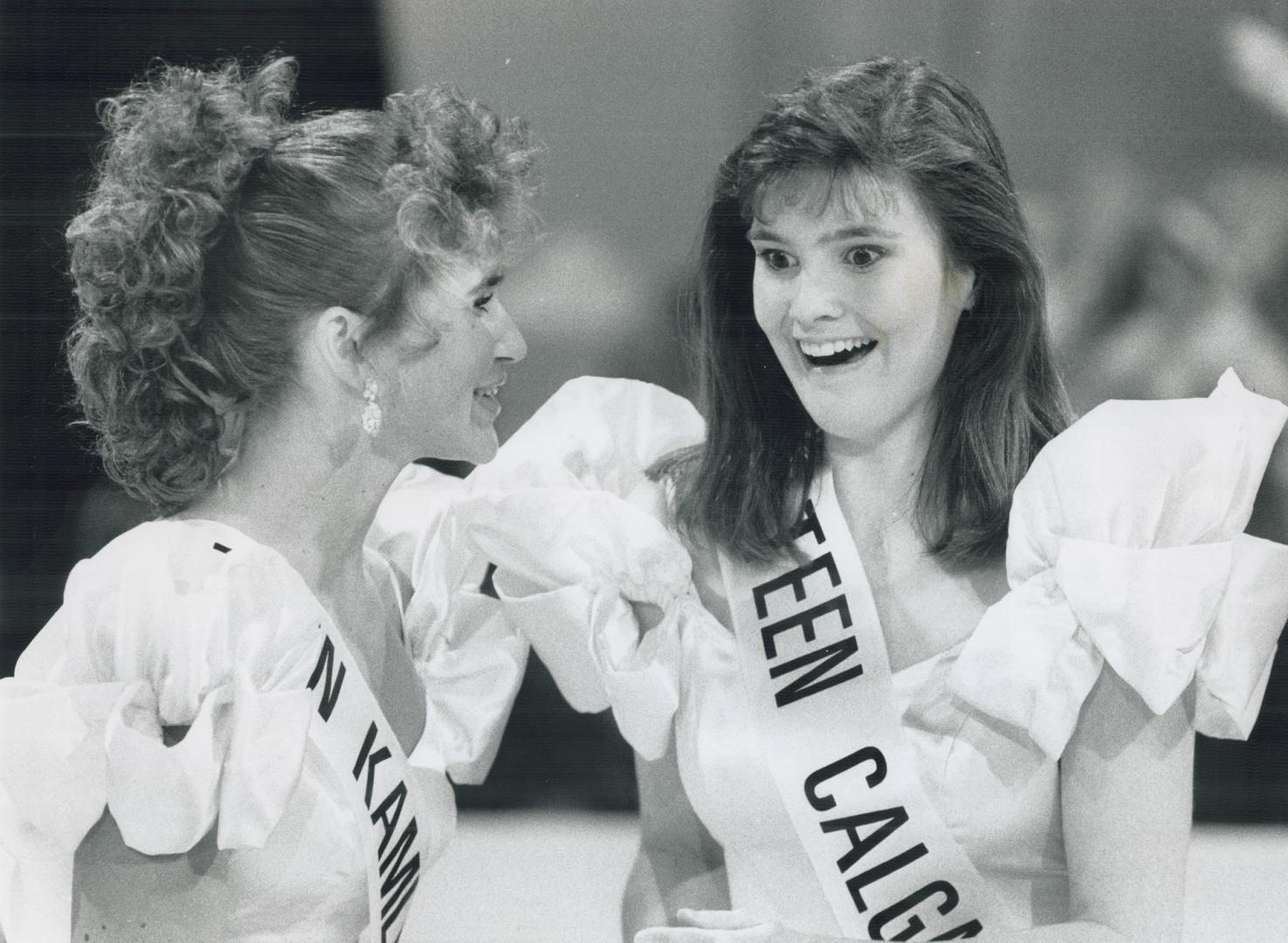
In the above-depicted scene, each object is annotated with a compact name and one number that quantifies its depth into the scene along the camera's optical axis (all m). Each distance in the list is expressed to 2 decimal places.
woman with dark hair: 6.37
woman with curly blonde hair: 6.42
